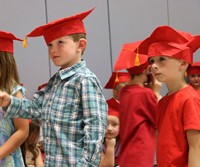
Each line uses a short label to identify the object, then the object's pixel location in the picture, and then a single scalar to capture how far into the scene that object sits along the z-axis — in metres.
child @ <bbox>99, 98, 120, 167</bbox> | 3.99
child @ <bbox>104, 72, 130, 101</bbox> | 4.89
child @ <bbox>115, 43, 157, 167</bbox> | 3.71
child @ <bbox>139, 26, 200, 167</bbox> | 2.68
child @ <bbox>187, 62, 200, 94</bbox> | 5.93
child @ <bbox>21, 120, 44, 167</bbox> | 4.23
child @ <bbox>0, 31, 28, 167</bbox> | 3.07
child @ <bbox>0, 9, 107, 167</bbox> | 2.59
